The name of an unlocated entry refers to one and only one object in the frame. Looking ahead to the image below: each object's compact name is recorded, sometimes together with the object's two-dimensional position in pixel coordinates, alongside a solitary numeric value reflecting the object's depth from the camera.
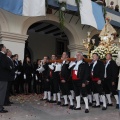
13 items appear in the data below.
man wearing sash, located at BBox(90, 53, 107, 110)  4.52
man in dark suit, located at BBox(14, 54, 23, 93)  6.11
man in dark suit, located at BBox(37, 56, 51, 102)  5.31
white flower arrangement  5.84
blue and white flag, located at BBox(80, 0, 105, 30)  7.80
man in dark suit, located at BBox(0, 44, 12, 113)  3.97
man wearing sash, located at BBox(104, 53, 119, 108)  4.72
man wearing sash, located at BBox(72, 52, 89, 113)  4.16
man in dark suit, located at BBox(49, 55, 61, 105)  4.99
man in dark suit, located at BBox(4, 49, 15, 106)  4.17
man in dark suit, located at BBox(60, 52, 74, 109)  4.62
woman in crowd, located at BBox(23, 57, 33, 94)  6.57
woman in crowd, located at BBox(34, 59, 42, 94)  6.94
